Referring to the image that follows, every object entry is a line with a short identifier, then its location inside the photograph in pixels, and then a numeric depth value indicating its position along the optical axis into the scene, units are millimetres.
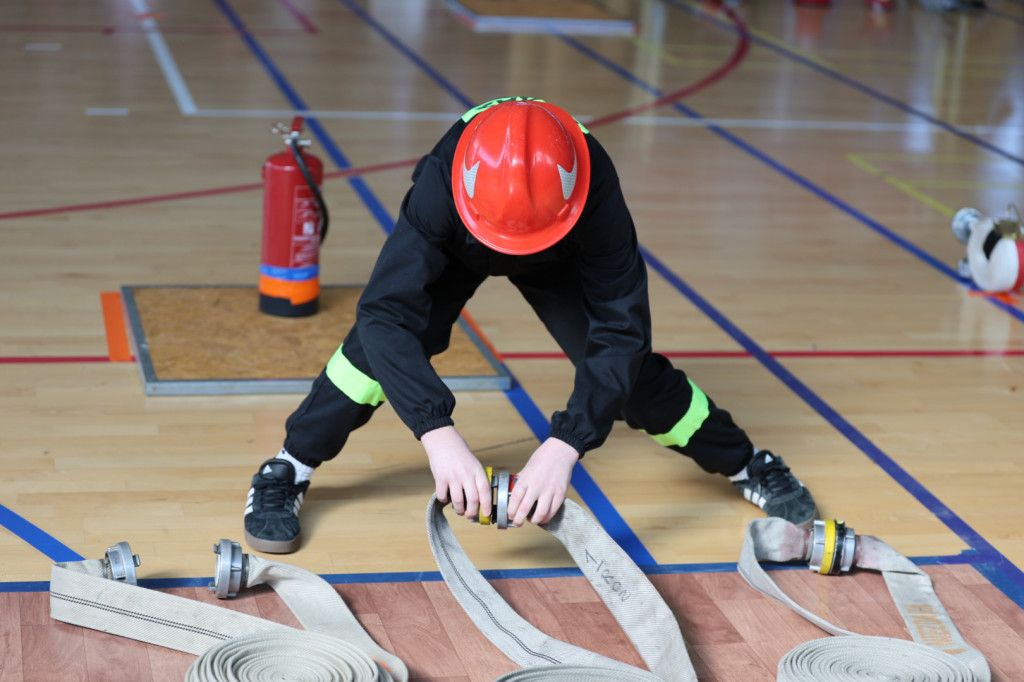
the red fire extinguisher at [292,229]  4613
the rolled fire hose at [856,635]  2785
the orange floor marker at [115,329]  4426
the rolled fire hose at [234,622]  2625
